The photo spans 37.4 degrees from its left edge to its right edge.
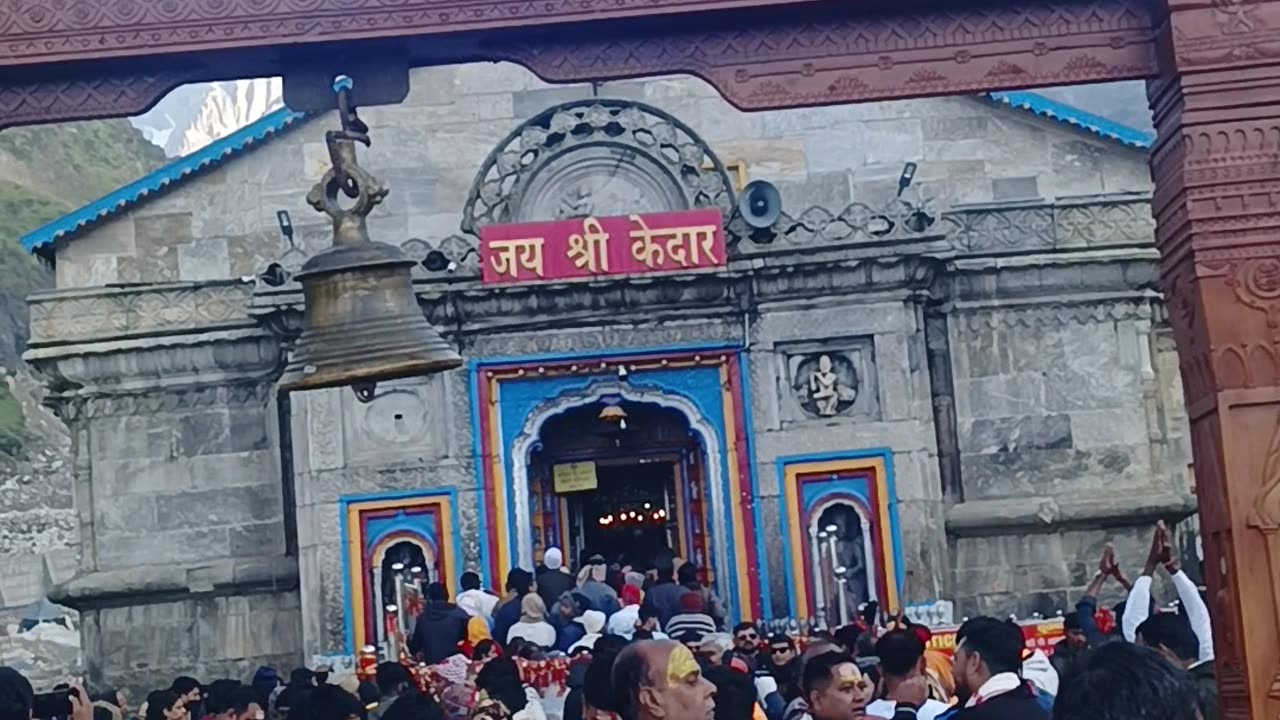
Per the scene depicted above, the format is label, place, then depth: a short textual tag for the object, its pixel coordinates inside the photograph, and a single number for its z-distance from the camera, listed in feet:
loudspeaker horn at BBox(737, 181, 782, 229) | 64.03
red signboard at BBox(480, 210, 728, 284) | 62.85
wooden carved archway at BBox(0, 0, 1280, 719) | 20.43
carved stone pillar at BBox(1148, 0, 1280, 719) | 20.18
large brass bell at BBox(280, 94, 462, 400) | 21.39
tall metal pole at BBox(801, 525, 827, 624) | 62.13
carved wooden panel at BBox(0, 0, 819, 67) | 21.12
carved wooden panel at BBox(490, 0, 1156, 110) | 21.59
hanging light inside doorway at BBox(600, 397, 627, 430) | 63.93
